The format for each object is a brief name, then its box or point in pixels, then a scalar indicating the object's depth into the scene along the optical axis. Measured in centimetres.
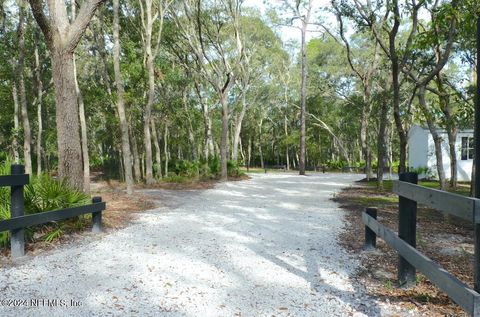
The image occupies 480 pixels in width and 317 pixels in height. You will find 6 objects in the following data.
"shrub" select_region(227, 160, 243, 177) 2295
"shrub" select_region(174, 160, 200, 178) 2100
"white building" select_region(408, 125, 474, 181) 2386
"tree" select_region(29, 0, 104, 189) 699
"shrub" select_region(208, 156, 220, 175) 2199
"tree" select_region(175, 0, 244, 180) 1972
